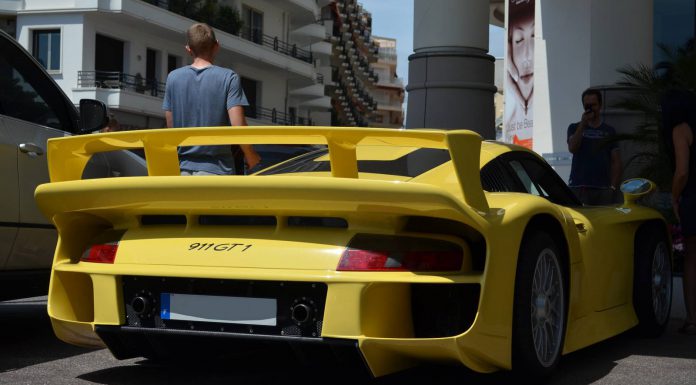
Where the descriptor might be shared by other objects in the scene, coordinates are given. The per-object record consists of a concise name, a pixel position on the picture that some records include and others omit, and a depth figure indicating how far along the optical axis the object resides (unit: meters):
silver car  5.65
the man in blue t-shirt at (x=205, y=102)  5.89
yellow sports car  4.06
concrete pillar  11.69
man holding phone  9.52
